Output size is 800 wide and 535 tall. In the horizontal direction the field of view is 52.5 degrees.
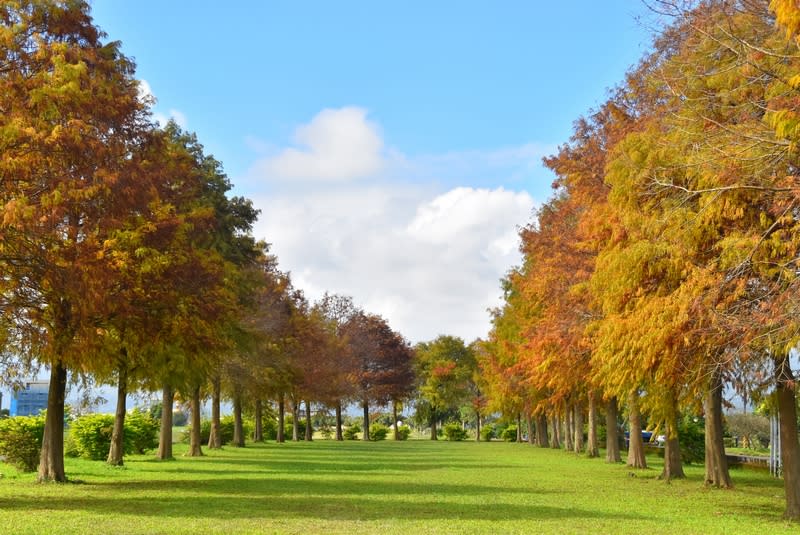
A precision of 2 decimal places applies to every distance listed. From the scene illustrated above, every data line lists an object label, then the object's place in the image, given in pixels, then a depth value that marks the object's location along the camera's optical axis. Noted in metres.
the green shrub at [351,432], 74.44
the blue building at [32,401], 143.01
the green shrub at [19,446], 21.97
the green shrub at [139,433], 32.25
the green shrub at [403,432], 81.31
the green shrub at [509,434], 77.06
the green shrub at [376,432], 74.81
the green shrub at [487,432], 78.31
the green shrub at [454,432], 75.31
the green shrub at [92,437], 30.23
